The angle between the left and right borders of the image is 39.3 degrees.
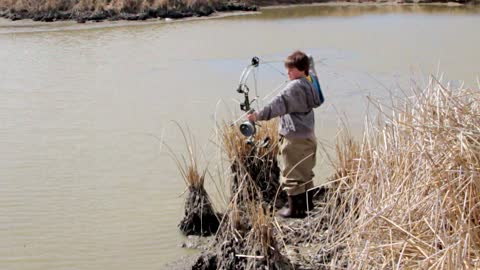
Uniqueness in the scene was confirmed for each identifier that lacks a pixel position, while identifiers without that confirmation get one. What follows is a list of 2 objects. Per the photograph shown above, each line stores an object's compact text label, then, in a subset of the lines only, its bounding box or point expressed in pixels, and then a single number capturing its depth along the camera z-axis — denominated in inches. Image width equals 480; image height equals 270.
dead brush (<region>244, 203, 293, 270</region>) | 137.3
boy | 171.0
